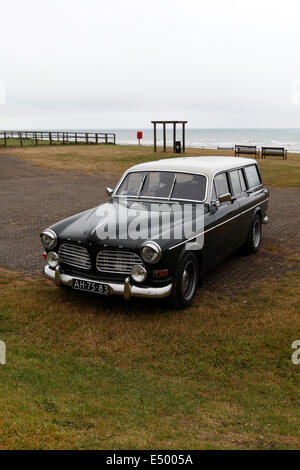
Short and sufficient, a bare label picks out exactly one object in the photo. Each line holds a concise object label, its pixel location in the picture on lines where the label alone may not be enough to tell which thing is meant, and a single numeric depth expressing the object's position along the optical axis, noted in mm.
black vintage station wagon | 5453
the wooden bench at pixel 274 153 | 29230
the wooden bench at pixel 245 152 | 28262
